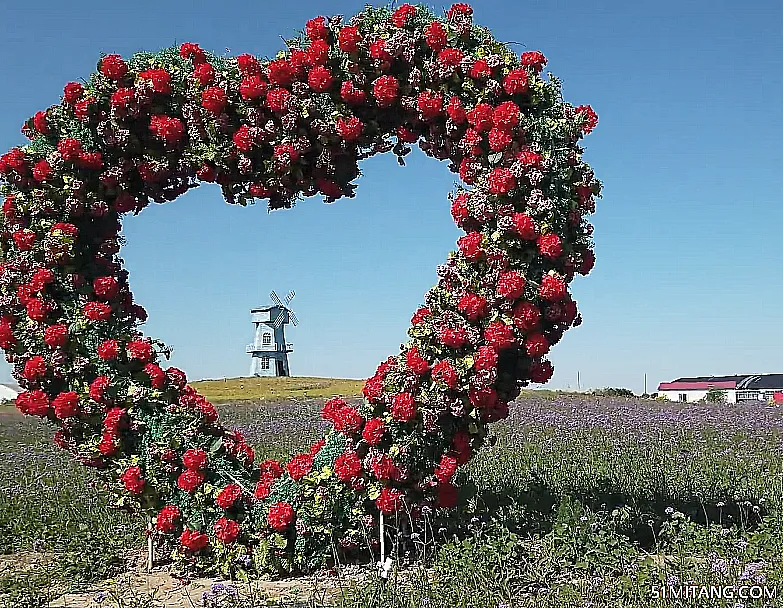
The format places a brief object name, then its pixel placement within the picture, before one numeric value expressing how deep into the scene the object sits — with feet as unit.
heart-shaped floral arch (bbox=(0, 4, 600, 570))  19.48
